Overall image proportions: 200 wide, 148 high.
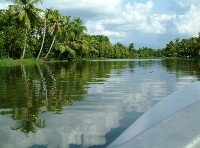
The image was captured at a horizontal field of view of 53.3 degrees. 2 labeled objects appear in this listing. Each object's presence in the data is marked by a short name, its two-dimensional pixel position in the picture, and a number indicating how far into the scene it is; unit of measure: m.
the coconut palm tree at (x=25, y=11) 26.04
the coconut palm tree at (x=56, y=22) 31.31
